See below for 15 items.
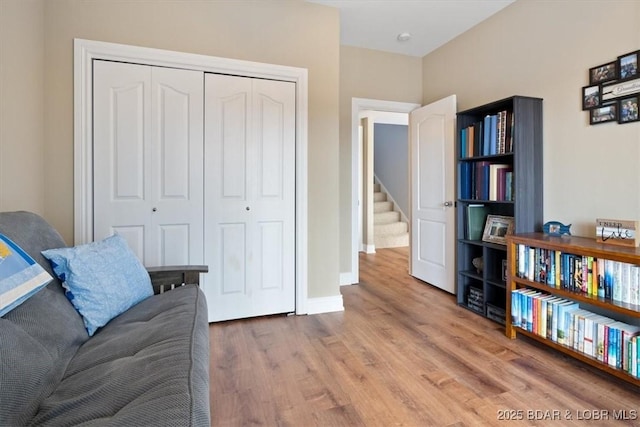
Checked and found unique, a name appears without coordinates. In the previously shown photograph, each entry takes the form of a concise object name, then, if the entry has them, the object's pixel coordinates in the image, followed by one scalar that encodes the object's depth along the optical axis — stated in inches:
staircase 237.9
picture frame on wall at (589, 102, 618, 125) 80.8
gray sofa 31.8
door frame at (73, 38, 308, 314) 83.8
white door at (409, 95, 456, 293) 125.0
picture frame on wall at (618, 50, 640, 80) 76.8
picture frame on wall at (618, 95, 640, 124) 76.8
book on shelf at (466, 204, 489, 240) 115.8
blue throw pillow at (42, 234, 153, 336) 53.2
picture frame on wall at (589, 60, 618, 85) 81.0
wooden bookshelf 65.8
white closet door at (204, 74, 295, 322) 97.4
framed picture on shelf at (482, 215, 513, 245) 103.6
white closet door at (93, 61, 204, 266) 87.3
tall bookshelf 95.3
